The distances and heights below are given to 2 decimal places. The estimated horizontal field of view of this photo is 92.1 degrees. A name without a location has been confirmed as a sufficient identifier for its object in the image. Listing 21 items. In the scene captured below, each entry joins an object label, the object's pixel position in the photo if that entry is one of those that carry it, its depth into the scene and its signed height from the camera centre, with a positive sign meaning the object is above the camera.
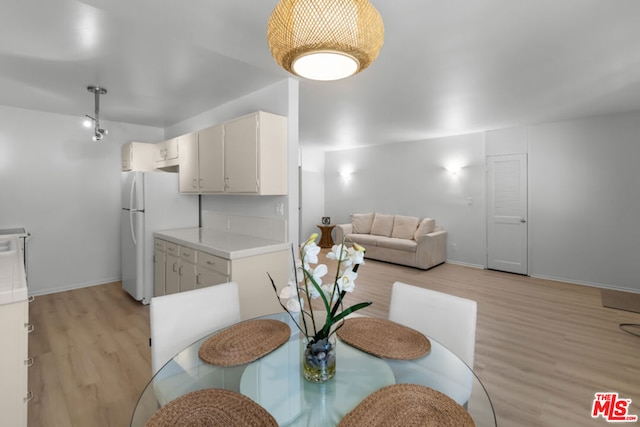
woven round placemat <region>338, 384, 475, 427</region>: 0.85 -0.58
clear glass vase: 1.06 -0.52
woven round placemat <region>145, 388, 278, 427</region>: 0.84 -0.58
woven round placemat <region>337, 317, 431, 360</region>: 1.25 -0.56
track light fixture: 3.17 +1.17
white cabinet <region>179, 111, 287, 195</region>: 2.79 +0.53
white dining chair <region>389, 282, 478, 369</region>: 1.47 -0.55
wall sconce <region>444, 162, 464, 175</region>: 5.84 +0.82
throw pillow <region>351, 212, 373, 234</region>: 6.88 -0.28
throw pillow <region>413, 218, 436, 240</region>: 5.69 -0.32
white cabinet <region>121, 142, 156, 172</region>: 4.27 +0.76
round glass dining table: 0.95 -0.60
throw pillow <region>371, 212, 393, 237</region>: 6.52 -0.31
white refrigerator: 3.70 -0.09
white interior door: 5.11 -0.05
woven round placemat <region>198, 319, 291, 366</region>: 1.20 -0.56
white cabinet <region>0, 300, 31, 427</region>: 1.34 -0.68
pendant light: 1.03 +0.63
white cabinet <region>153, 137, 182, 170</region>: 3.92 +0.76
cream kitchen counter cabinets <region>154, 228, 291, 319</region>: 2.65 -0.51
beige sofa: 5.52 -0.54
